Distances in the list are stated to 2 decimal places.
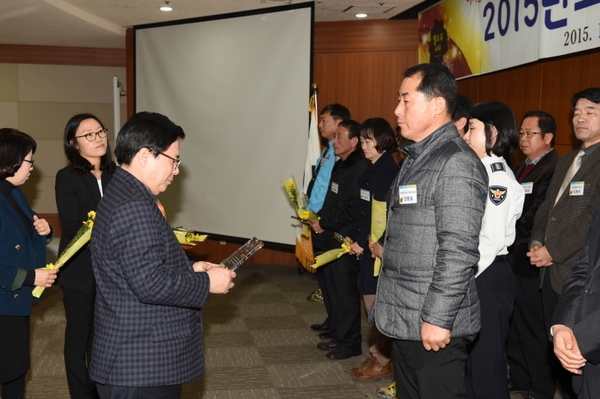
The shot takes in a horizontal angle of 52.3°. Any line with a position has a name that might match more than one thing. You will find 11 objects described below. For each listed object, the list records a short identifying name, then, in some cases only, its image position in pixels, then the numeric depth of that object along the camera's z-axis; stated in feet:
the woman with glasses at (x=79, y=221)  9.92
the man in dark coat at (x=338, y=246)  14.03
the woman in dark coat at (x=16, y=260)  8.62
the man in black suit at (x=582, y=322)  5.82
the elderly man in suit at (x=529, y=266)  12.03
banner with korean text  12.87
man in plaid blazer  6.07
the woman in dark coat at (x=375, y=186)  12.60
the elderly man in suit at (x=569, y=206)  10.30
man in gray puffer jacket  6.57
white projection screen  20.06
